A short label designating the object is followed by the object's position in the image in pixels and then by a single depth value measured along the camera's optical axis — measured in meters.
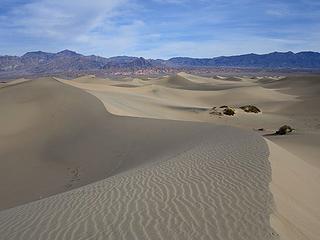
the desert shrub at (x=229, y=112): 26.00
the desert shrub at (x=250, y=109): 27.94
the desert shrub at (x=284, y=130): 18.05
